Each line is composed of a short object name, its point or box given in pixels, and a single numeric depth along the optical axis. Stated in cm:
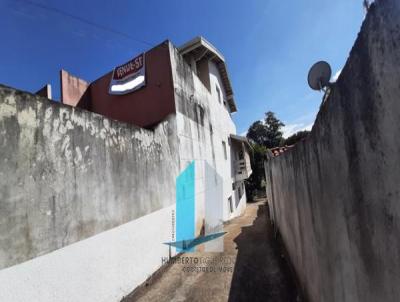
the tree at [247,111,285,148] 3662
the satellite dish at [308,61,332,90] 325
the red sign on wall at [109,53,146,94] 867
